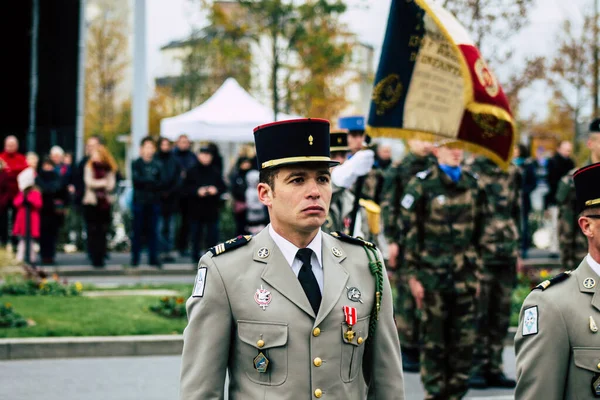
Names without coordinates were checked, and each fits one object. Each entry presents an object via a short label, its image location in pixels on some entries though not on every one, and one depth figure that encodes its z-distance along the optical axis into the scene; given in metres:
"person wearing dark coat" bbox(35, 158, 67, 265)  17.44
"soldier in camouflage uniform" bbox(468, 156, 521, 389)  9.26
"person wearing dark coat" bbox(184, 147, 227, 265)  17.72
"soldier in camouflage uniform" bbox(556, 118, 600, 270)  9.79
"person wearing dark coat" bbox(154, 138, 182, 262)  17.44
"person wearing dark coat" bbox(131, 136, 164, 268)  16.98
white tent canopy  22.00
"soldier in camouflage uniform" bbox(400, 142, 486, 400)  7.61
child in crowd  16.73
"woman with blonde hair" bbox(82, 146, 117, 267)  17.00
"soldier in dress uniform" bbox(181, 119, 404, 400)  3.71
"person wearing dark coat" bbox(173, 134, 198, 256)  18.94
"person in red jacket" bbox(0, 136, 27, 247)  17.50
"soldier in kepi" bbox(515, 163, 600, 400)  3.90
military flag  7.39
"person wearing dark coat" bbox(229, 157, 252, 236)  18.09
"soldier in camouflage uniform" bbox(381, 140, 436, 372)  9.99
